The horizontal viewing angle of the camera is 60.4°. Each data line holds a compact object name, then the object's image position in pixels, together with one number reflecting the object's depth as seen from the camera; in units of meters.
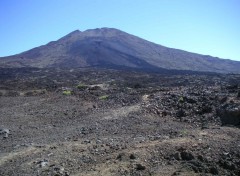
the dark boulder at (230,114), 7.00
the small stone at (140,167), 4.80
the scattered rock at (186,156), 4.96
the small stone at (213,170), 4.58
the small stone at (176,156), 5.03
